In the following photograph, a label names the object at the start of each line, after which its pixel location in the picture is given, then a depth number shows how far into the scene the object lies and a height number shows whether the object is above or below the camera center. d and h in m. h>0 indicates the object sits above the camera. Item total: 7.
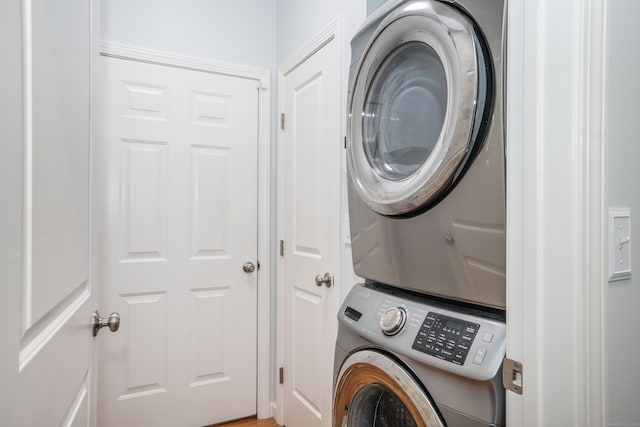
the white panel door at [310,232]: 1.76 -0.12
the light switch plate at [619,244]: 0.69 -0.06
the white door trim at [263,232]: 2.31 -0.14
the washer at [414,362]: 0.77 -0.37
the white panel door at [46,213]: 0.44 -0.01
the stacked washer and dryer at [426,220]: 0.79 -0.03
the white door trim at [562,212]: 0.63 +0.00
